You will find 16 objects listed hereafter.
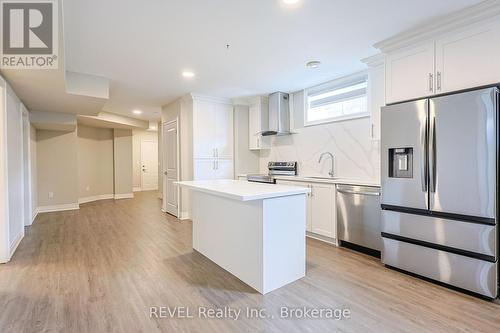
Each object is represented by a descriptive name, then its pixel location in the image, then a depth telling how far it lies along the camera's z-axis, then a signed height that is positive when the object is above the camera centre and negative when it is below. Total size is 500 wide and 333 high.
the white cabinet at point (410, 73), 2.50 +0.95
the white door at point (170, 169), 5.35 -0.09
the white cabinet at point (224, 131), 5.19 +0.72
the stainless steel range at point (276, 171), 4.51 -0.15
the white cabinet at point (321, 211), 3.49 -0.70
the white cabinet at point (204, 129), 4.90 +0.71
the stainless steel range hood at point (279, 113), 4.76 +0.98
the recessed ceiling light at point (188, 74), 3.68 +1.38
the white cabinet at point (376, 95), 3.21 +0.89
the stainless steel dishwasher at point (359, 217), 3.02 -0.70
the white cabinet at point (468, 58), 2.13 +0.94
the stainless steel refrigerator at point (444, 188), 2.07 -0.25
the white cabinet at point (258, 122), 5.15 +0.89
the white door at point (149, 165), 9.84 +0.01
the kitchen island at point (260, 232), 2.21 -0.67
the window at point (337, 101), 3.77 +1.03
